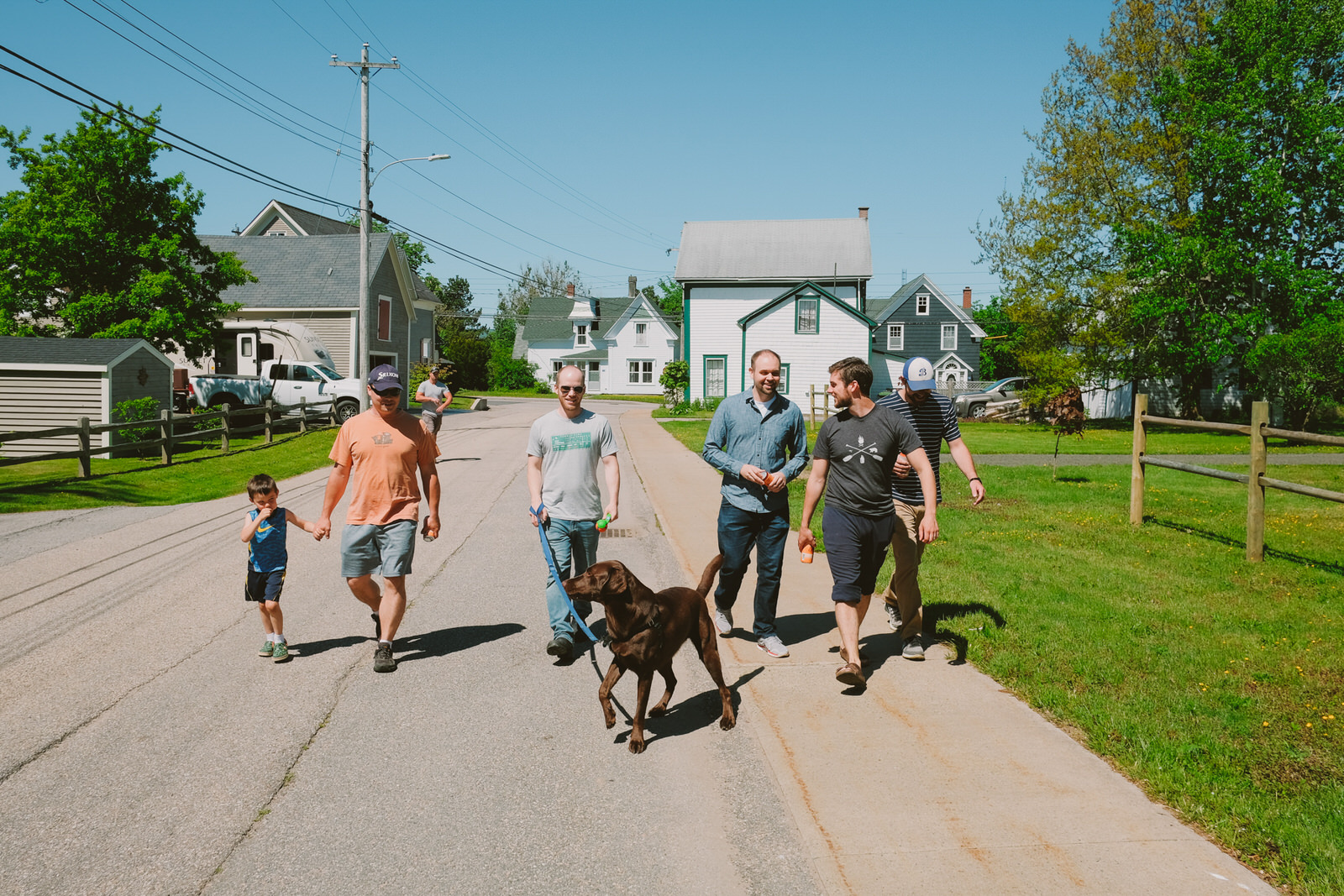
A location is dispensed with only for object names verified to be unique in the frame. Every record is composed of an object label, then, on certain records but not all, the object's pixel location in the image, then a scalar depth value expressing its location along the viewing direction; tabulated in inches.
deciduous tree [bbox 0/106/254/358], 890.7
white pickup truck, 1122.0
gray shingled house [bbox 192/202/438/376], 1473.9
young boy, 244.4
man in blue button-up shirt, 248.4
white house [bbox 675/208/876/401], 1657.2
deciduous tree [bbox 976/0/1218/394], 1283.2
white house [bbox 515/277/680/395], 2608.3
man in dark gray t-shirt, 225.9
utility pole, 996.6
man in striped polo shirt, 254.7
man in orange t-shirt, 239.5
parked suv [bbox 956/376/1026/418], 1593.3
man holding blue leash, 251.4
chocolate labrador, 189.0
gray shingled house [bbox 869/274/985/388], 2309.3
